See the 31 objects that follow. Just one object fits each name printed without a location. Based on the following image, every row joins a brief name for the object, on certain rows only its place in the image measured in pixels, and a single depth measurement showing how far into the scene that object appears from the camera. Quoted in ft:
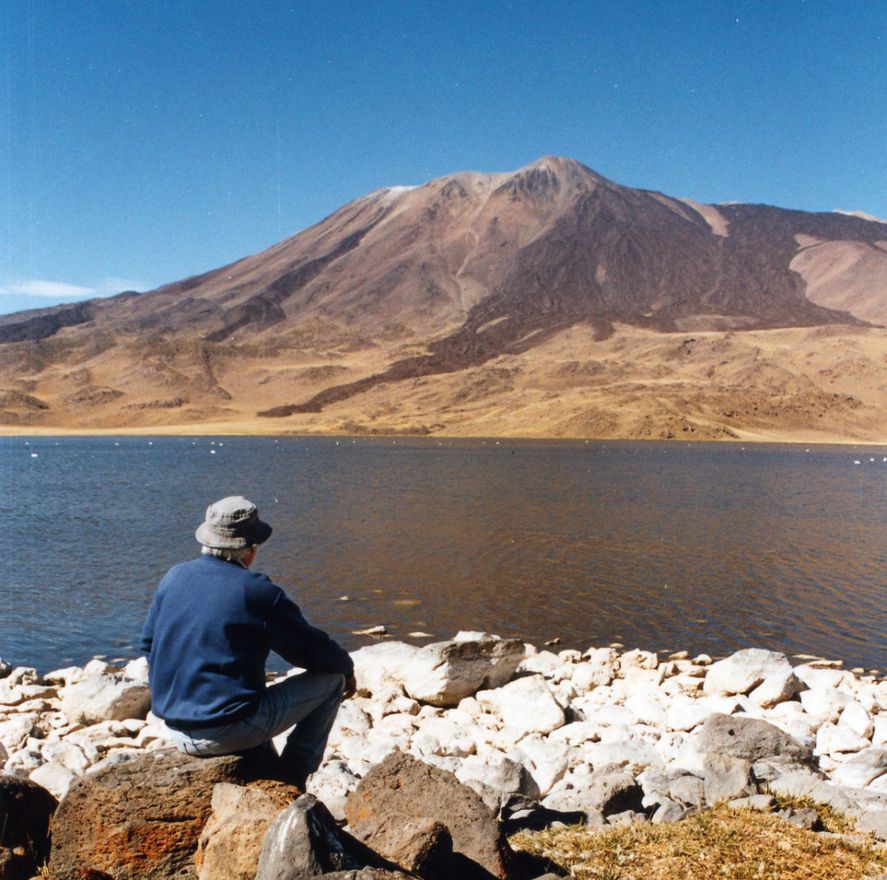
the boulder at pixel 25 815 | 15.94
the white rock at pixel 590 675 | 40.75
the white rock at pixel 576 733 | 31.37
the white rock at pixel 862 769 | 26.78
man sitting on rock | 15.44
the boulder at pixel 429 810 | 16.07
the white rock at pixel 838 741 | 30.94
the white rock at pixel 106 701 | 33.09
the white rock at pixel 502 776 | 24.30
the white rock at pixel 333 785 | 21.59
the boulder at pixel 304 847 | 12.81
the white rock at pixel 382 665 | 37.86
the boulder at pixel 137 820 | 14.80
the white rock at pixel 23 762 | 25.40
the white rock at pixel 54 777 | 23.84
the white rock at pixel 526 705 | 32.68
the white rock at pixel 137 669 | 41.22
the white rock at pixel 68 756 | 26.97
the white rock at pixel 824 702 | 34.60
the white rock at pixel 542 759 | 26.53
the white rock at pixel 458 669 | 36.29
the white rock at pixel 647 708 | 34.42
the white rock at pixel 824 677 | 40.16
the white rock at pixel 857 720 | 32.42
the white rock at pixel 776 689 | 36.63
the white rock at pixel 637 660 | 43.29
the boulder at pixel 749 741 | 26.99
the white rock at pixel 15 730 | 30.99
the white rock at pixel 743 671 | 38.04
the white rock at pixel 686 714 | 33.19
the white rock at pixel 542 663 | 42.96
